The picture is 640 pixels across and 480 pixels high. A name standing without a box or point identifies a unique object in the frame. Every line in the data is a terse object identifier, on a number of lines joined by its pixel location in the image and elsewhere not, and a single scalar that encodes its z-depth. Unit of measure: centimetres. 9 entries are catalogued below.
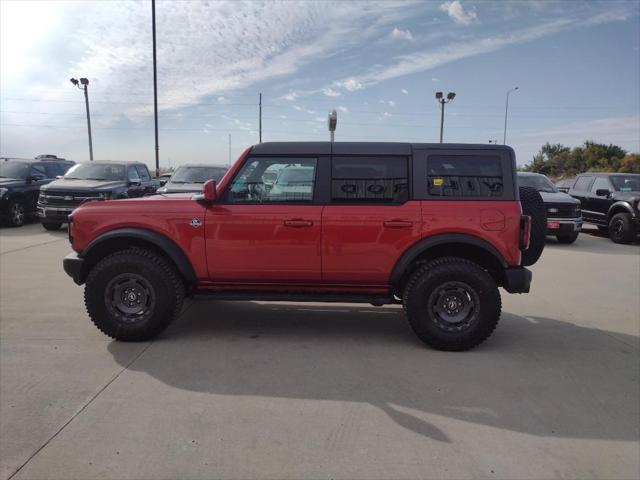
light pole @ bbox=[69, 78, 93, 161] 3147
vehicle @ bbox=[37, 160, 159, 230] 1100
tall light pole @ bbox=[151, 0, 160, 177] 1872
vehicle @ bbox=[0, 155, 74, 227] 1201
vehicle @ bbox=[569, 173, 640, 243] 1109
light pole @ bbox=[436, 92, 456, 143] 2809
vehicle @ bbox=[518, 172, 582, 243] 1045
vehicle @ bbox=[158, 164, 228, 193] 1077
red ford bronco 416
